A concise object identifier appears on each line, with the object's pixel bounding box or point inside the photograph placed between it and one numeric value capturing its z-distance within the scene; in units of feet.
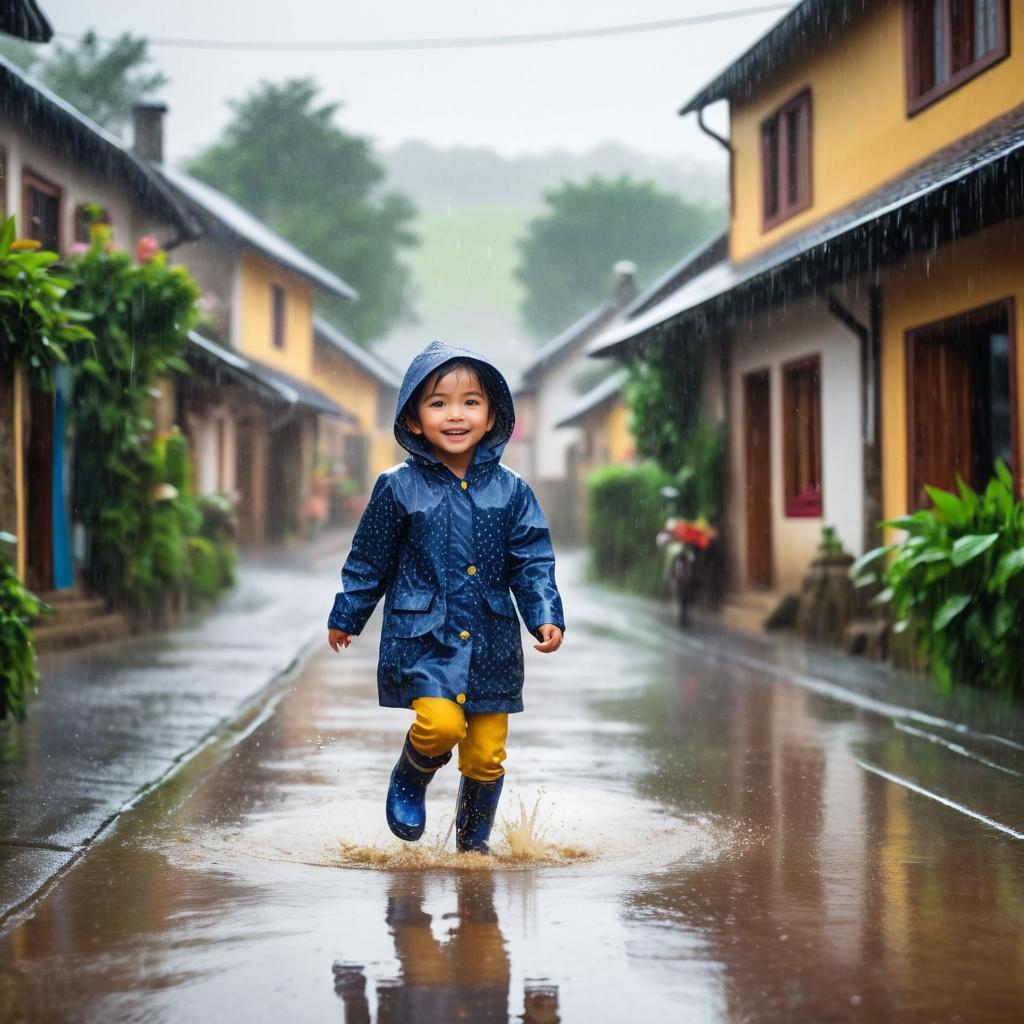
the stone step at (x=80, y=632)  45.55
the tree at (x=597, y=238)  226.38
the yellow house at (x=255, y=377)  92.94
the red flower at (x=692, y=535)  59.93
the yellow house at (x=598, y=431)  132.77
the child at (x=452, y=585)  17.42
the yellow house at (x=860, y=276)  40.19
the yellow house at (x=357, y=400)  156.56
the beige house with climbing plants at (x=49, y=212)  49.03
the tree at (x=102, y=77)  171.53
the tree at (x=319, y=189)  189.06
